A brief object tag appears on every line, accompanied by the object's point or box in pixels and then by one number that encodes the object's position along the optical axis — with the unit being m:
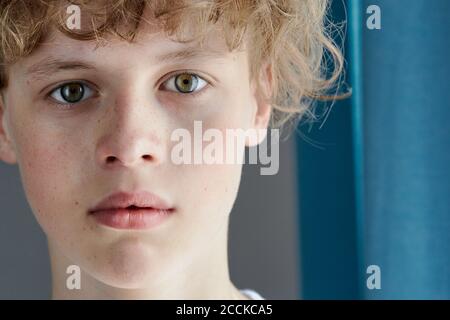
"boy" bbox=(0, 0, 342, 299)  0.68
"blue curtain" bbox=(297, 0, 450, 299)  0.74
